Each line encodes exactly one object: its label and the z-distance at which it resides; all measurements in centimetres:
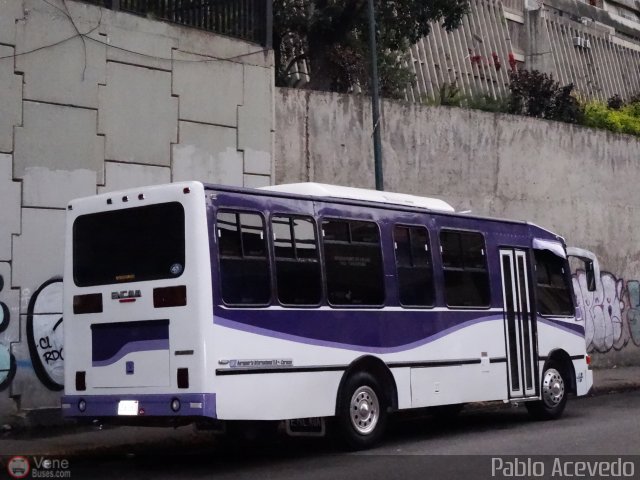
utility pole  1791
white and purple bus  1062
